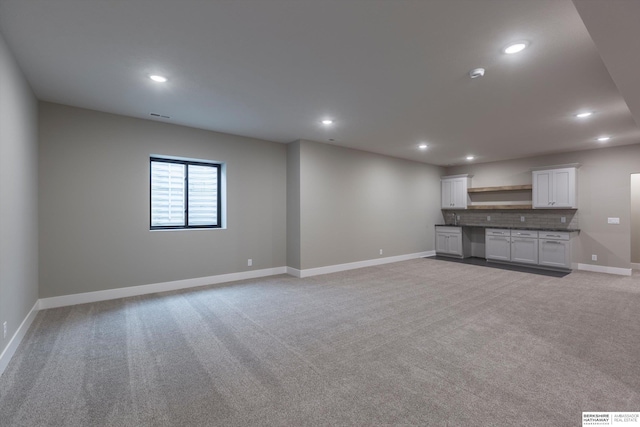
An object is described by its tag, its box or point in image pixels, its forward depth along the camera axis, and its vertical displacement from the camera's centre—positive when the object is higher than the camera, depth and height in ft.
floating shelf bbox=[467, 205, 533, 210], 23.67 +0.61
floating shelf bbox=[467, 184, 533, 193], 23.54 +2.13
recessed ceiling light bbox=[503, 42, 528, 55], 8.04 +4.62
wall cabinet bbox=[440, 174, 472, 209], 27.12 +2.19
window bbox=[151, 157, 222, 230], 16.03 +1.18
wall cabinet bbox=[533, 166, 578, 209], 20.99 +1.86
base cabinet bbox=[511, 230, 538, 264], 22.17 -2.48
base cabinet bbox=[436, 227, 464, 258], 26.45 -2.49
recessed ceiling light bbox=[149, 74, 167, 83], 10.14 +4.73
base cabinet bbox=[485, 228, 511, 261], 23.68 -2.48
